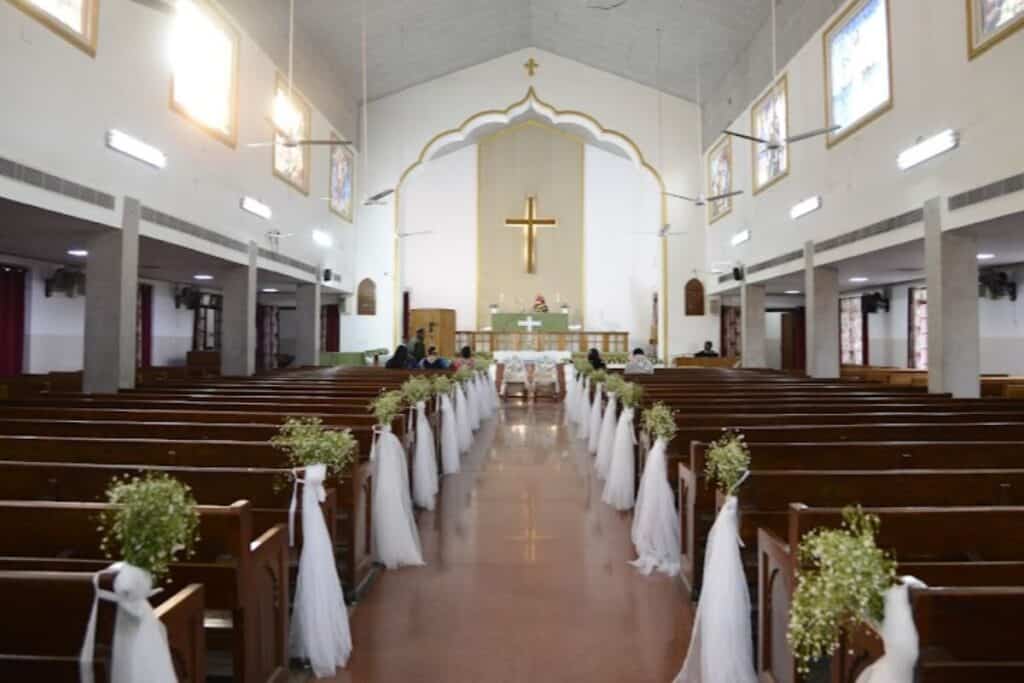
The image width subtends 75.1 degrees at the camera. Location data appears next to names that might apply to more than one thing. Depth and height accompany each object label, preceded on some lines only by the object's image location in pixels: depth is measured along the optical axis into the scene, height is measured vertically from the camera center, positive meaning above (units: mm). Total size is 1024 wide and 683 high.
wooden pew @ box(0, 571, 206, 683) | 1532 -642
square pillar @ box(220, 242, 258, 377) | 10750 +517
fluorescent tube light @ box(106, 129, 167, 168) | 7180 +2317
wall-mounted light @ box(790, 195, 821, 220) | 10273 +2402
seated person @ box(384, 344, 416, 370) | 10586 -91
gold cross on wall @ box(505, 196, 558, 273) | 19531 +3853
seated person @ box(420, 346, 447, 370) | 9969 -129
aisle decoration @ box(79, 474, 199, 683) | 1478 -511
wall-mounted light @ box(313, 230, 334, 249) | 14170 +2496
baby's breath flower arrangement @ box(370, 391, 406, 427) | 4090 -338
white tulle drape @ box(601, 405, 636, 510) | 5270 -923
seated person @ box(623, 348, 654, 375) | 9969 -148
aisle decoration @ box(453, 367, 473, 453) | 7656 -763
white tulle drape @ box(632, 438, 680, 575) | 3943 -1002
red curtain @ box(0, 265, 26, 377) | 9844 +473
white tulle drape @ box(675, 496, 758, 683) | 2428 -981
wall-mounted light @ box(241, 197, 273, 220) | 10562 +2388
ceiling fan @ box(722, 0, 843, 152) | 7332 +2443
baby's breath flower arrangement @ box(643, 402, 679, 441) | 3985 -403
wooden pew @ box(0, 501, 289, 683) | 2094 -635
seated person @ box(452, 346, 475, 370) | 10664 -95
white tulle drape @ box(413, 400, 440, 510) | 5246 -910
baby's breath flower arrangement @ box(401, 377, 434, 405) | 5332 -297
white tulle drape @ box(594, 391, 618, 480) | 6426 -808
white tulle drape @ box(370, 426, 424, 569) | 3912 -958
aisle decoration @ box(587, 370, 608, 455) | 7625 -681
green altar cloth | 17594 +890
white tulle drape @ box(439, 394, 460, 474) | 6562 -881
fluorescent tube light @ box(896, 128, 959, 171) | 6910 +2288
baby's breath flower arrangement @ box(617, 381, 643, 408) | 5473 -321
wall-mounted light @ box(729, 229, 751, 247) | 13628 +2498
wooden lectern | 17391 +749
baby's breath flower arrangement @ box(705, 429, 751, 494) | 2723 -441
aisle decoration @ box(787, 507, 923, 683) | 1418 -549
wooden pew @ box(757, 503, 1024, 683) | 1876 -606
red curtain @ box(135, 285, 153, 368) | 12977 +485
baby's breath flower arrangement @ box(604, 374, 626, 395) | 6158 -277
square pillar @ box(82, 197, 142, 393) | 7426 +481
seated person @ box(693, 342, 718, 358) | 15367 +86
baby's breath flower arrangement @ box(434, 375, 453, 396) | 6691 -321
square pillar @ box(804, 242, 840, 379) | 10578 +742
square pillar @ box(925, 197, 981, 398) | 7227 +571
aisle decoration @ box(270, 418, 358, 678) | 2652 -989
